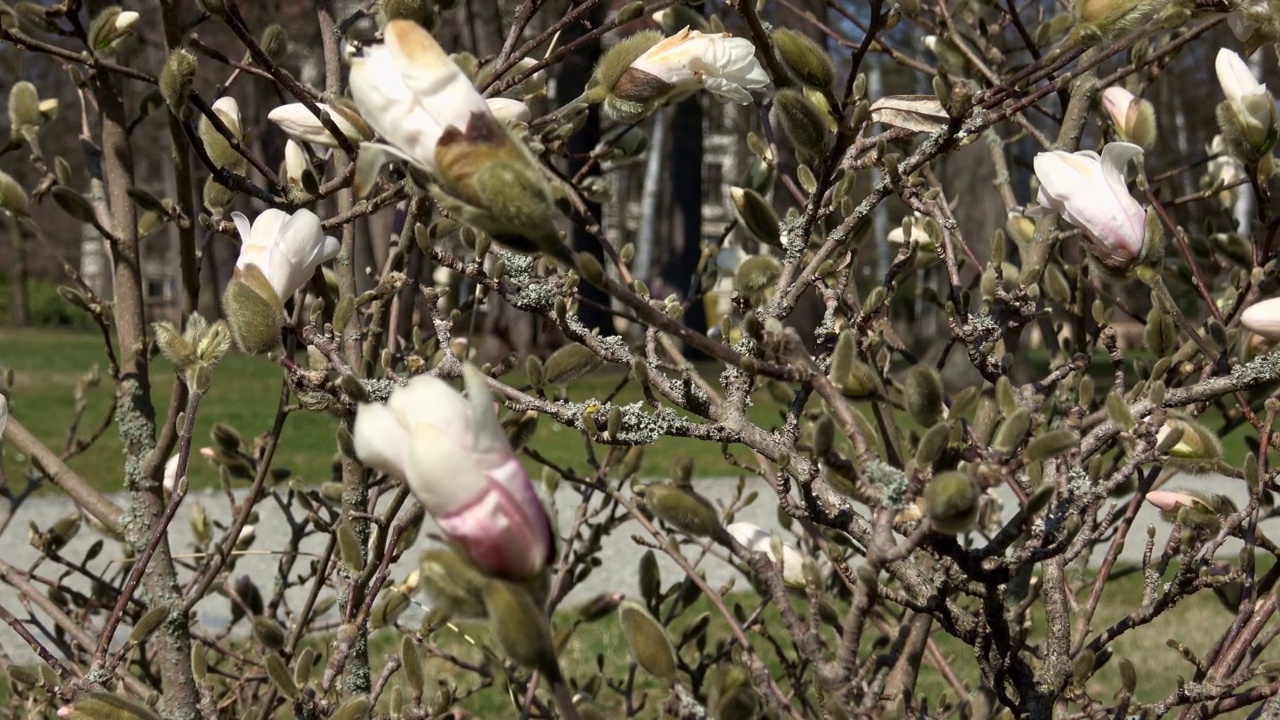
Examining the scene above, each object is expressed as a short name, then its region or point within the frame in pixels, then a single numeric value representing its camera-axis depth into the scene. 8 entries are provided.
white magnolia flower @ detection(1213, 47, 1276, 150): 1.12
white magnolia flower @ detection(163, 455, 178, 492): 1.98
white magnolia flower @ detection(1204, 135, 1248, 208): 2.07
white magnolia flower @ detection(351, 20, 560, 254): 0.63
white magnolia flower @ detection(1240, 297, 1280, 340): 1.00
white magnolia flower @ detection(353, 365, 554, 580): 0.58
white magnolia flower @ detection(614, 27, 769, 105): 1.02
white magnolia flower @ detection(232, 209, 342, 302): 1.00
